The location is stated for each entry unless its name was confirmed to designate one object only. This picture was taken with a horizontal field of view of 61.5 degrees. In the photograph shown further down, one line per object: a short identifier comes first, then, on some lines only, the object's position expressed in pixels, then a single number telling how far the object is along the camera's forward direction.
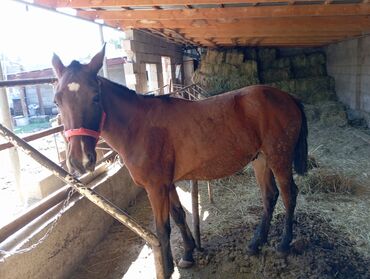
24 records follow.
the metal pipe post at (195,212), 3.04
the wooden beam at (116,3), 3.58
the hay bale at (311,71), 10.14
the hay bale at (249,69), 9.86
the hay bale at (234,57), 10.00
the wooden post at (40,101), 17.30
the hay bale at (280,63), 10.32
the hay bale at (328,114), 7.74
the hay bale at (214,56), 10.18
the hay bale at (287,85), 9.83
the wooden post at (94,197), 1.50
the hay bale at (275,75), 10.10
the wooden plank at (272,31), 5.36
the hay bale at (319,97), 9.49
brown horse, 2.43
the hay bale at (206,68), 10.24
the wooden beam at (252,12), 3.96
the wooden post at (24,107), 14.56
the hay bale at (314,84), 9.70
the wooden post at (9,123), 4.69
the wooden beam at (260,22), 4.85
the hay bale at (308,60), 10.20
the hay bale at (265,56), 10.34
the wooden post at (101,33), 6.40
